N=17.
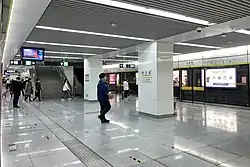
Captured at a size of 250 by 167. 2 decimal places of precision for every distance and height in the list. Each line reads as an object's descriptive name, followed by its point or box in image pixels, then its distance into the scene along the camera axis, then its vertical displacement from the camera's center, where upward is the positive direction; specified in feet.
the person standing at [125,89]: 51.68 -1.99
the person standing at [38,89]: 46.06 -1.62
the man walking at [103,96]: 23.12 -1.62
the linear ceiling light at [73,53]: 37.00 +5.02
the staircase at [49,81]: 58.71 +0.09
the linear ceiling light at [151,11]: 13.70 +4.94
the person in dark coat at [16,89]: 34.50 -1.18
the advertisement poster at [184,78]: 46.03 +0.50
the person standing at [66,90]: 54.95 -2.24
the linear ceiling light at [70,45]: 26.67 +4.94
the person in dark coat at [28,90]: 46.89 -1.85
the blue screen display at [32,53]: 27.72 +3.70
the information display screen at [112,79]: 76.42 +0.69
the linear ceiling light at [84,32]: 19.78 +4.91
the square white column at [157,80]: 25.50 +0.07
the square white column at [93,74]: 45.14 +1.48
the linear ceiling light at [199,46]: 30.37 +5.14
